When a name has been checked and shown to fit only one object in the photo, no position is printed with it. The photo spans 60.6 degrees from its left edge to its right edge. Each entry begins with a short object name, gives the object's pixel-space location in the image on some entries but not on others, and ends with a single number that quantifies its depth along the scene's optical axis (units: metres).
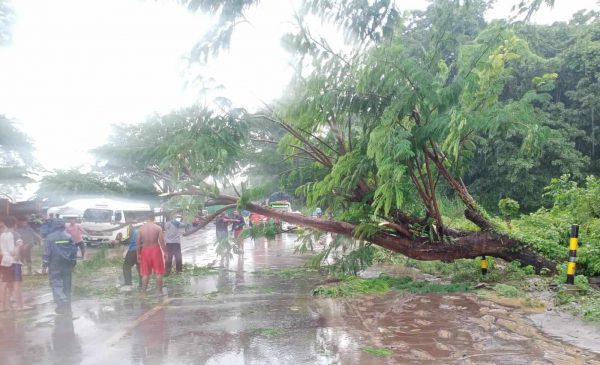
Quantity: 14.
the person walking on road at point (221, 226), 15.59
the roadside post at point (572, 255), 8.71
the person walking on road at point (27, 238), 12.87
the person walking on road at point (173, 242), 12.39
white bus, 22.84
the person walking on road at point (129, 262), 11.02
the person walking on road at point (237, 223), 17.23
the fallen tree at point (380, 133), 7.98
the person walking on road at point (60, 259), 8.40
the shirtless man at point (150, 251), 10.02
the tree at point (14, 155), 18.78
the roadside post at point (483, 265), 10.46
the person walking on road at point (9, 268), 8.63
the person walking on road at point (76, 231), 13.52
